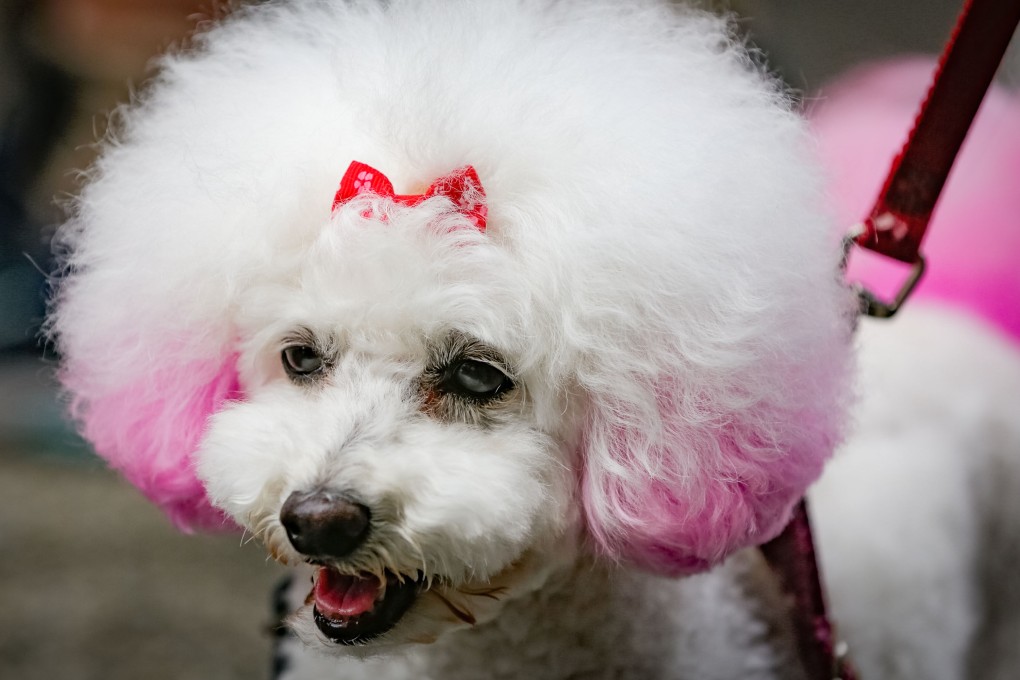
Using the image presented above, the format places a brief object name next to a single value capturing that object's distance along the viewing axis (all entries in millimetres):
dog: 934
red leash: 974
